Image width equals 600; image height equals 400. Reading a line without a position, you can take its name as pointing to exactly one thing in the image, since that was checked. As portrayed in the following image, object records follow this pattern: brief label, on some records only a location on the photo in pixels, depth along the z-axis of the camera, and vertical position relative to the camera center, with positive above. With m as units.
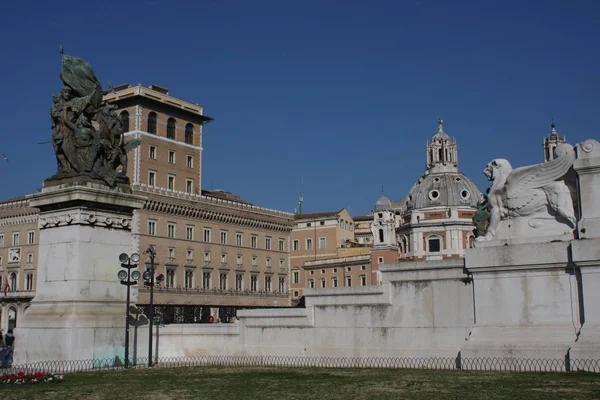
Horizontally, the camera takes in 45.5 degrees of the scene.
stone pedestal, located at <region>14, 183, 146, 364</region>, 18.50 +0.91
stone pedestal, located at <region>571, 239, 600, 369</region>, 16.23 +0.41
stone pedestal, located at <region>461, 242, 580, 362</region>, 17.09 +0.19
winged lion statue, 18.02 +2.92
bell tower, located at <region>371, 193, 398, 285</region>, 120.31 +13.52
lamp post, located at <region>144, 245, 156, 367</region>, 19.91 +0.34
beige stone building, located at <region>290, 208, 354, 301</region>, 126.25 +12.77
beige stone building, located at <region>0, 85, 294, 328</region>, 86.62 +10.47
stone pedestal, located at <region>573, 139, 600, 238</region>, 17.19 +2.98
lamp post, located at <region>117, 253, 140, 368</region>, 19.02 +1.05
